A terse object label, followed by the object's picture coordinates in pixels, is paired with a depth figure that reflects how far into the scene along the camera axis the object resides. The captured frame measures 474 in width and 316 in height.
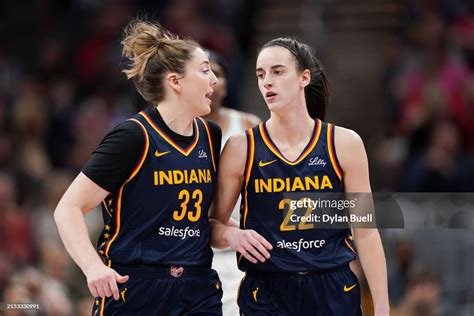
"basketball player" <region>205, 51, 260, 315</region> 11.52
